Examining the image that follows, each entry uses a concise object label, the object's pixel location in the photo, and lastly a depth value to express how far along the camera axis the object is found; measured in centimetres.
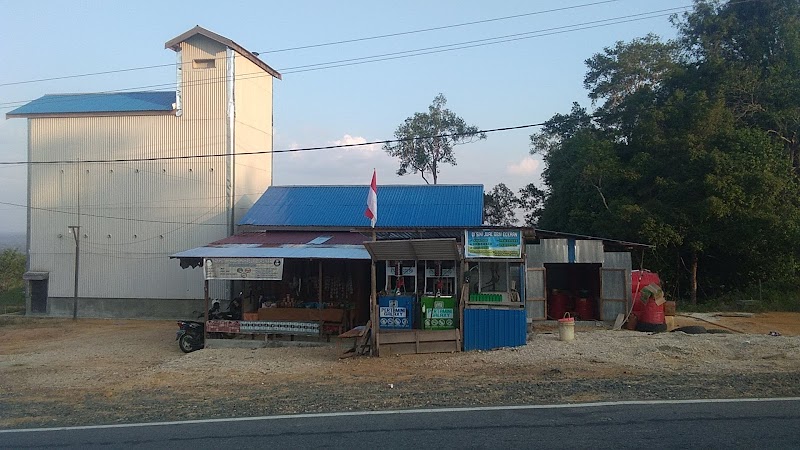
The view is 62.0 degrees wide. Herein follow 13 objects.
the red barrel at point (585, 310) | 2094
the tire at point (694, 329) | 1761
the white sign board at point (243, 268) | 1828
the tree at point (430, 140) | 4431
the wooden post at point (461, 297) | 1553
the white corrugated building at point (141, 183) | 2648
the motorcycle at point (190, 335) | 1859
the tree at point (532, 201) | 4153
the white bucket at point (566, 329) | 1612
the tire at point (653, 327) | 1875
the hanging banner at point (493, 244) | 1605
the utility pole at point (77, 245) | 2641
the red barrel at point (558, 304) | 2153
